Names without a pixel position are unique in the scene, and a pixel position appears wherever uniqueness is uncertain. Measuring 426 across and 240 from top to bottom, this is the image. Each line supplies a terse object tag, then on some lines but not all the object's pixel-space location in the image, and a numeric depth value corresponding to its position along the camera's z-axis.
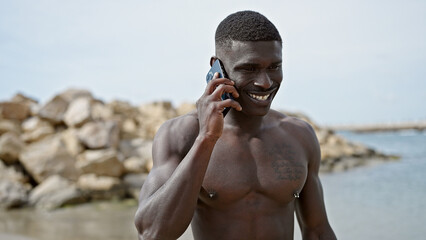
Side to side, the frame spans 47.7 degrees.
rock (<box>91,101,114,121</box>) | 12.29
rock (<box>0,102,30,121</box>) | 12.41
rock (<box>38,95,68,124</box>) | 12.12
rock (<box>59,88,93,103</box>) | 13.97
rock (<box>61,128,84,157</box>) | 10.65
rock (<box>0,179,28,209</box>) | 8.81
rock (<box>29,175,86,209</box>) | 8.89
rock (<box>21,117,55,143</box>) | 11.27
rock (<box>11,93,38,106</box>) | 13.46
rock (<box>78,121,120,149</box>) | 10.77
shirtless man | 2.07
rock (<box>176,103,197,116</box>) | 15.41
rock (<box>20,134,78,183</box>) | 9.78
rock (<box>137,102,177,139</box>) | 13.14
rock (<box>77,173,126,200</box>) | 9.28
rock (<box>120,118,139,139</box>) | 12.07
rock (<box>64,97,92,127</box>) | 11.60
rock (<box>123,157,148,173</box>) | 10.05
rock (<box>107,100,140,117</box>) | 14.57
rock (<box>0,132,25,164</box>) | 10.10
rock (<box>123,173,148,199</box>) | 9.56
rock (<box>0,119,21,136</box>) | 11.37
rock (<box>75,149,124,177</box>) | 9.55
